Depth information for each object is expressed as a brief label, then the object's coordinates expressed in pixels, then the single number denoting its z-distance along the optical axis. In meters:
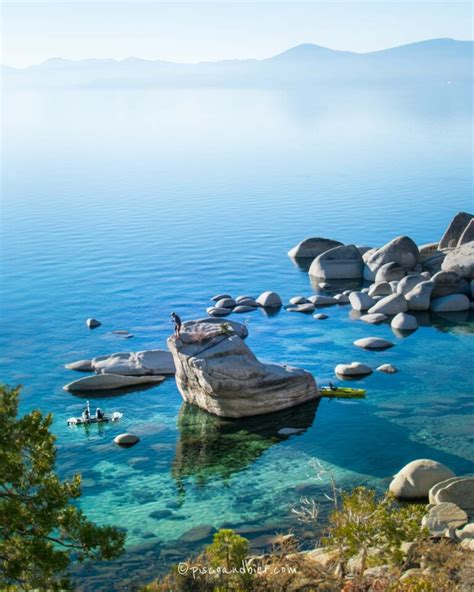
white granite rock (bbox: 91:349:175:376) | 50.72
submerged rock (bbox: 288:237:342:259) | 79.81
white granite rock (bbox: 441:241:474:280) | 64.88
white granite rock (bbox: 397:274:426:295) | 63.94
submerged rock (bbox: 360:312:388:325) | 59.62
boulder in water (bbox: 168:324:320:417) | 43.81
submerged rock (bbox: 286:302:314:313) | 63.06
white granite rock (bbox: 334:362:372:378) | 49.69
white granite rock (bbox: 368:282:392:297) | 65.38
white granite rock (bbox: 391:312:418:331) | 58.12
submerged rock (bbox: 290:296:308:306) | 65.19
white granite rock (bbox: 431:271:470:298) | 63.72
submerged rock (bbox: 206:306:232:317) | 63.06
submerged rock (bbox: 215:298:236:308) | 65.00
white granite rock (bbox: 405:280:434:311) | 61.94
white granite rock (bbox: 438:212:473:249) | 74.56
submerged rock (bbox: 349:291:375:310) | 62.47
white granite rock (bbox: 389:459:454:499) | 35.41
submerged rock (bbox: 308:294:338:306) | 64.44
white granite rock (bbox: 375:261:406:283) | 68.38
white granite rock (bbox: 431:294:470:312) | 61.91
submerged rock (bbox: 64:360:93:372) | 52.08
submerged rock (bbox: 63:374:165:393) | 49.16
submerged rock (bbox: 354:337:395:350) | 54.34
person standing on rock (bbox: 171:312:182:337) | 44.94
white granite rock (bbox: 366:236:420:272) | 69.44
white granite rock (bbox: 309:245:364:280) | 71.94
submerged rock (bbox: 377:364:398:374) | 50.06
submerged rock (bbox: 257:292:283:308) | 64.81
